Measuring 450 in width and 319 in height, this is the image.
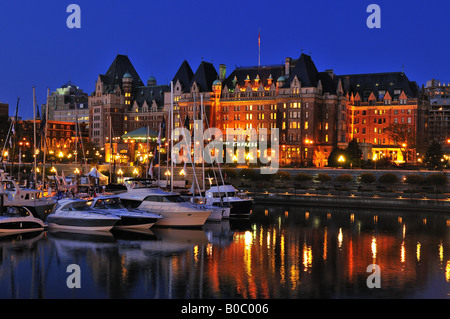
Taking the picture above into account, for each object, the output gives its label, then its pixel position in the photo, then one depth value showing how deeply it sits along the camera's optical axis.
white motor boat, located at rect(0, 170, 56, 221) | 56.00
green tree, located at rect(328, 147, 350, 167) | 110.56
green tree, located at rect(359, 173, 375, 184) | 91.84
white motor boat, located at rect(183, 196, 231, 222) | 58.91
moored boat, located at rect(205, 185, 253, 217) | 63.67
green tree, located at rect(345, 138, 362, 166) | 109.70
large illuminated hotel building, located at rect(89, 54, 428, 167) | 130.38
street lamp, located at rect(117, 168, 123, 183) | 102.19
